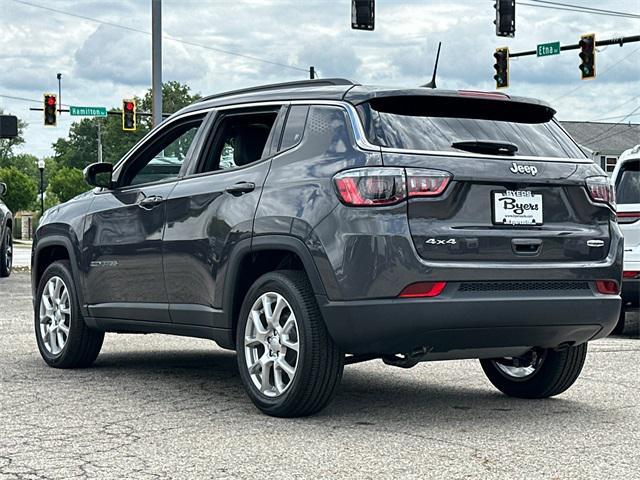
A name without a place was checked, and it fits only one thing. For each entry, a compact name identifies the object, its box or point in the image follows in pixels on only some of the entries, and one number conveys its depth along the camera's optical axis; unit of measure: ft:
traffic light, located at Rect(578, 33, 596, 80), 99.19
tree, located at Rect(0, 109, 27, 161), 493.36
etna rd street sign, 102.27
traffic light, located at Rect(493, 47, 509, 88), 106.52
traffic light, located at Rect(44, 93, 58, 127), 130.31
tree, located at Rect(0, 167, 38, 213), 250.16
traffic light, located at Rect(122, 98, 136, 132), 134.62
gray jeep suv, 20.57
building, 291.79
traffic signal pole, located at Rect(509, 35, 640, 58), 93.43
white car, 40.65
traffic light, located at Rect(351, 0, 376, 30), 81.20
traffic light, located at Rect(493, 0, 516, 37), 85.97
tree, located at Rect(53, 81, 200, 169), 353.10
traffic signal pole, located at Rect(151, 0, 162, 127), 73.72
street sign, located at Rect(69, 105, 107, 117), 143.43
